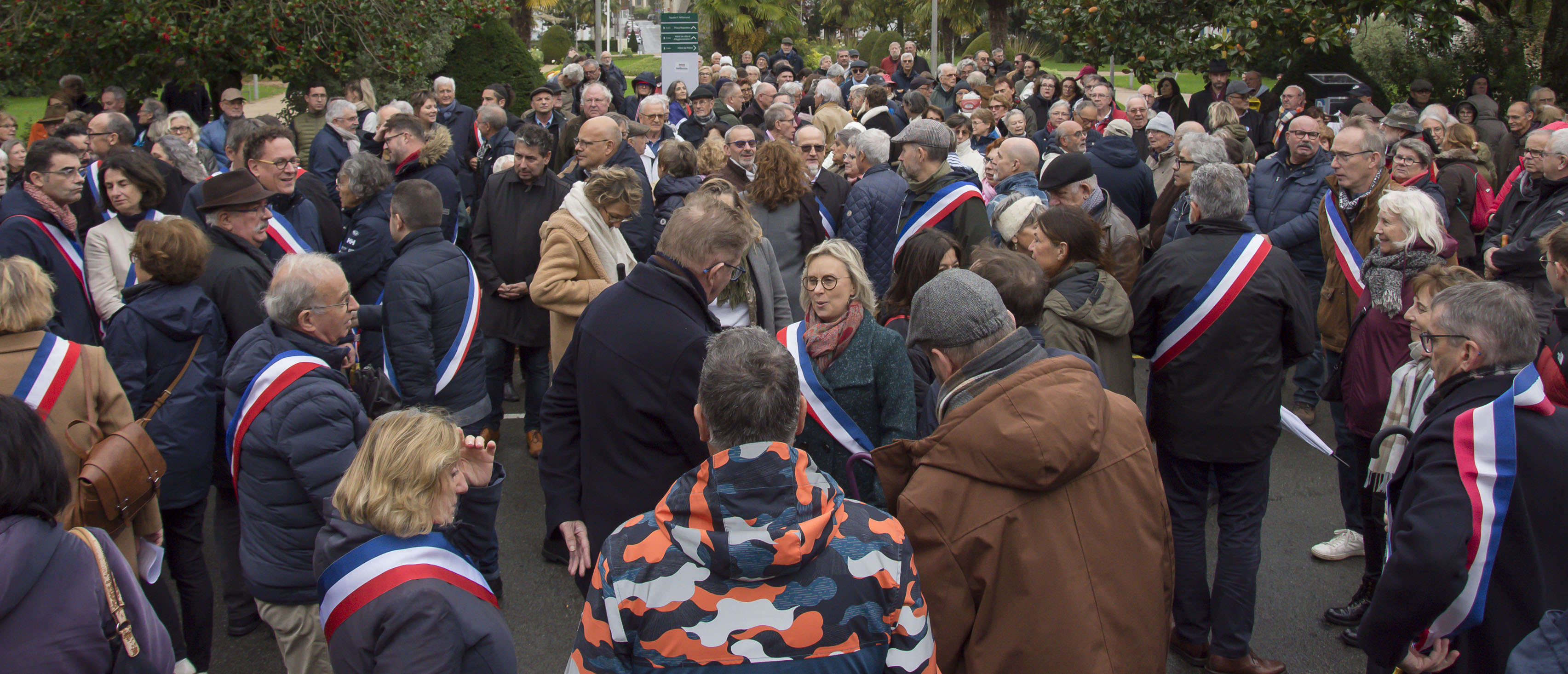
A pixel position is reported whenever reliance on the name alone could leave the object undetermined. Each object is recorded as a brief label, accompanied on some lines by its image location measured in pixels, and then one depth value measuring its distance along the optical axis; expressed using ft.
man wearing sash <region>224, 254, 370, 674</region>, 10.34
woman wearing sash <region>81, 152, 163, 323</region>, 15.83
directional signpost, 48.75
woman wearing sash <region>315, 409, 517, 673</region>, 7.52
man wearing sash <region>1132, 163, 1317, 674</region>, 12.59
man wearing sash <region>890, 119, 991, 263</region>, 18.34
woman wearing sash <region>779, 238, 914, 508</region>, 11.63
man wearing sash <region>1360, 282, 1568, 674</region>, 8.38
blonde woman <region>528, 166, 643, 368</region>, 16.94
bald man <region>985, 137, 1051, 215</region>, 20.10
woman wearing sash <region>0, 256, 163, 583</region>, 10.81
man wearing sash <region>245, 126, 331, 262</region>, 17.03
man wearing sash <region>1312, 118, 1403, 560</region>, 18.75
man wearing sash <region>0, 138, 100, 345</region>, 16.52
